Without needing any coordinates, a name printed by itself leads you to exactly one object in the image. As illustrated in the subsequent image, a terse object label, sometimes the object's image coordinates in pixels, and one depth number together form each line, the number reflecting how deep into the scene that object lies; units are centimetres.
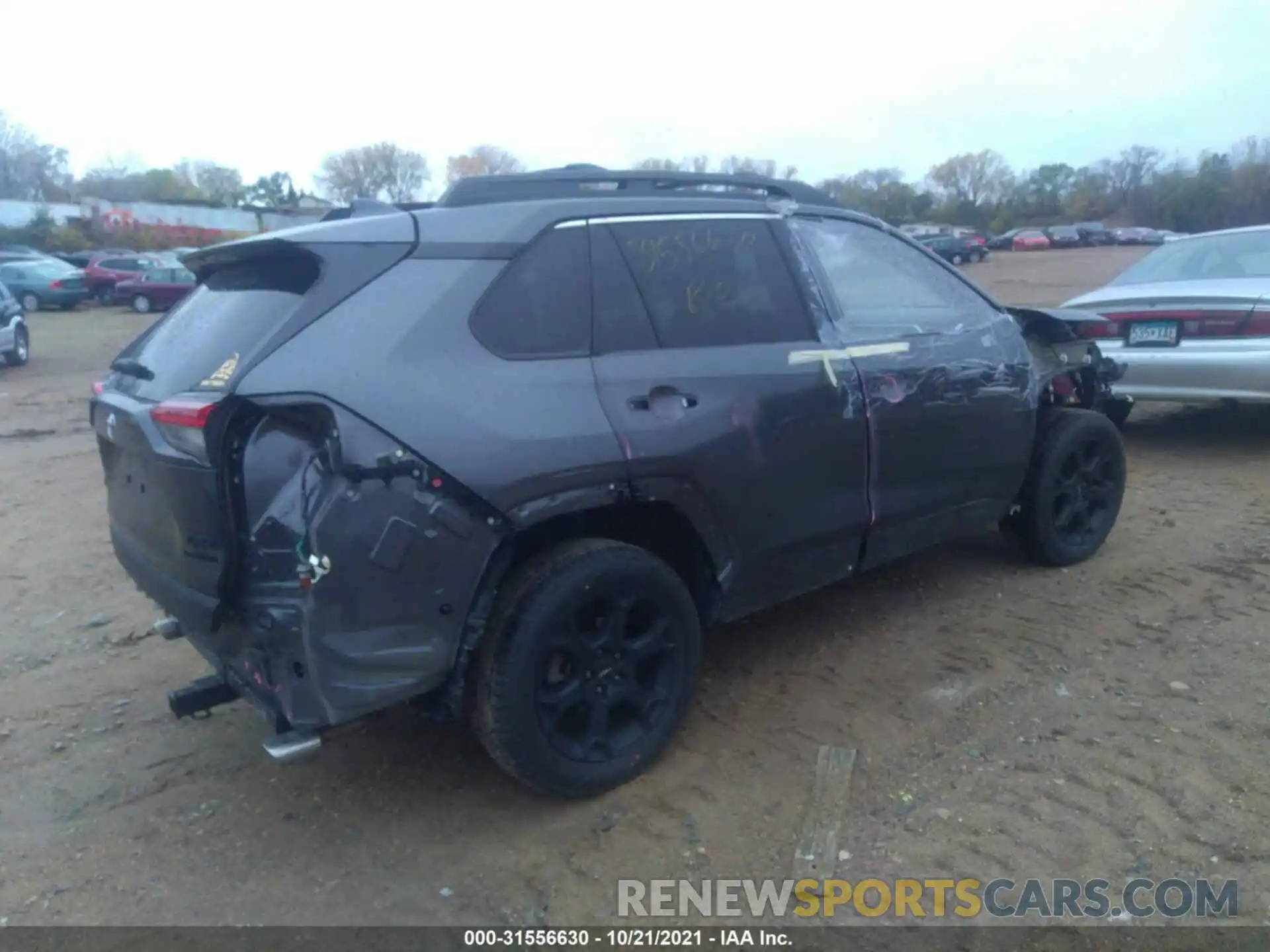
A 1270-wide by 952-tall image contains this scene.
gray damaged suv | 290
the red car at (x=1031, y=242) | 5116
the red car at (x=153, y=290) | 2745
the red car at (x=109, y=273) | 2917
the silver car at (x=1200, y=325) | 669
